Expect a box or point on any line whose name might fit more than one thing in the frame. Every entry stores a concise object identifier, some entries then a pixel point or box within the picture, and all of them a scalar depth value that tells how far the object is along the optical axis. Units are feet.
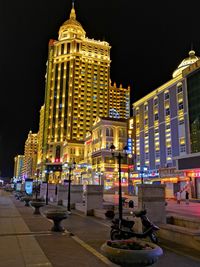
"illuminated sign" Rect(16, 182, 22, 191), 176.25
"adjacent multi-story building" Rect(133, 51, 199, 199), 145.38
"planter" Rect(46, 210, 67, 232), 31.20
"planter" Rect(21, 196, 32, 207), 70.85
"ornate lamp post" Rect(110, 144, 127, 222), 34.48
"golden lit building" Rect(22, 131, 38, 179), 469.32
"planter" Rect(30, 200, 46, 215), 49.32
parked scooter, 23.98
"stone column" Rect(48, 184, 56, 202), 103.56
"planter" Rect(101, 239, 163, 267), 12.33
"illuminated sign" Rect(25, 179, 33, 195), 141.99
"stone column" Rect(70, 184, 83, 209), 69.44
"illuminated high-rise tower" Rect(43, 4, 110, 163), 351.35
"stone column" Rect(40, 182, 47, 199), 108.43
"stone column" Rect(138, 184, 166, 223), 33.16
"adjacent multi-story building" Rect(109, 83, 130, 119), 468.67
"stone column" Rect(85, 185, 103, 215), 50.37
